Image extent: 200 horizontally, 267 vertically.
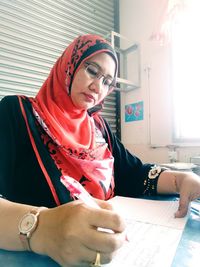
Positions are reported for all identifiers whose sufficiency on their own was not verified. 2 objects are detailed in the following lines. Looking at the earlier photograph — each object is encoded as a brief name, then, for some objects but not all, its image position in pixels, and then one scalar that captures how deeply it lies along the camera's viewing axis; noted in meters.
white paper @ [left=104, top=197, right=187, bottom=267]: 0.42
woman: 0.36
